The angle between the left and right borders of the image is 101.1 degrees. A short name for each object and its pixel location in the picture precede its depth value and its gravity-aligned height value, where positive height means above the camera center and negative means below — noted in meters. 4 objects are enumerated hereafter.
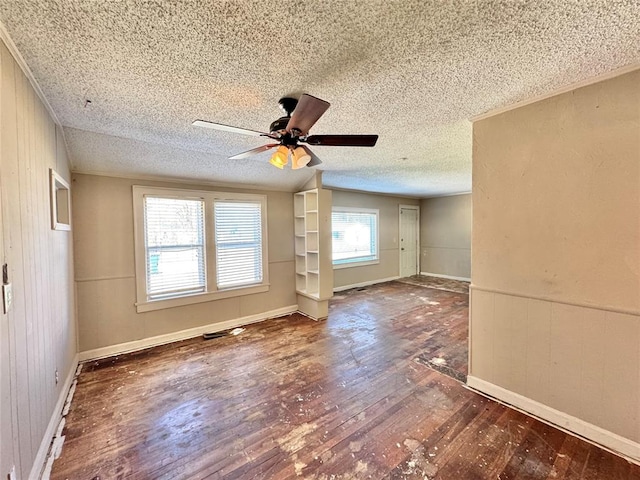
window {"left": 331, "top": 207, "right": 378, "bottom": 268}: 6.05 -0.06
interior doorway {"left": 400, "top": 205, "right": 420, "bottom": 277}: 7.37 -0.22
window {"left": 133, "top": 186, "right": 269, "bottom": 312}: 3.32 -0.13
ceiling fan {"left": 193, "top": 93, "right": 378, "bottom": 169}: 1.72 +0.69
